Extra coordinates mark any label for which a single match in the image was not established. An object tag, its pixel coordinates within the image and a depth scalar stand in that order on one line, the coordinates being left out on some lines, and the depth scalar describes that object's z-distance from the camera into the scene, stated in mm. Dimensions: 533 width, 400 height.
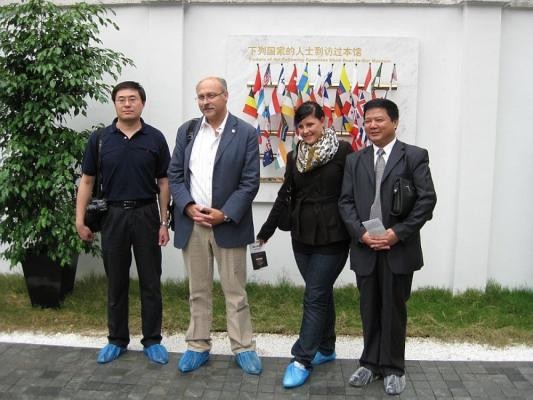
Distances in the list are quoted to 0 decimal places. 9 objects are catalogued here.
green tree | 4957
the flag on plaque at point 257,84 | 5613
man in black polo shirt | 4105
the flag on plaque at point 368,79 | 5594
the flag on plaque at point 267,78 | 5625
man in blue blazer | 3879
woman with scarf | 3756
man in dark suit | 3596
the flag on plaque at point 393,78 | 5578
